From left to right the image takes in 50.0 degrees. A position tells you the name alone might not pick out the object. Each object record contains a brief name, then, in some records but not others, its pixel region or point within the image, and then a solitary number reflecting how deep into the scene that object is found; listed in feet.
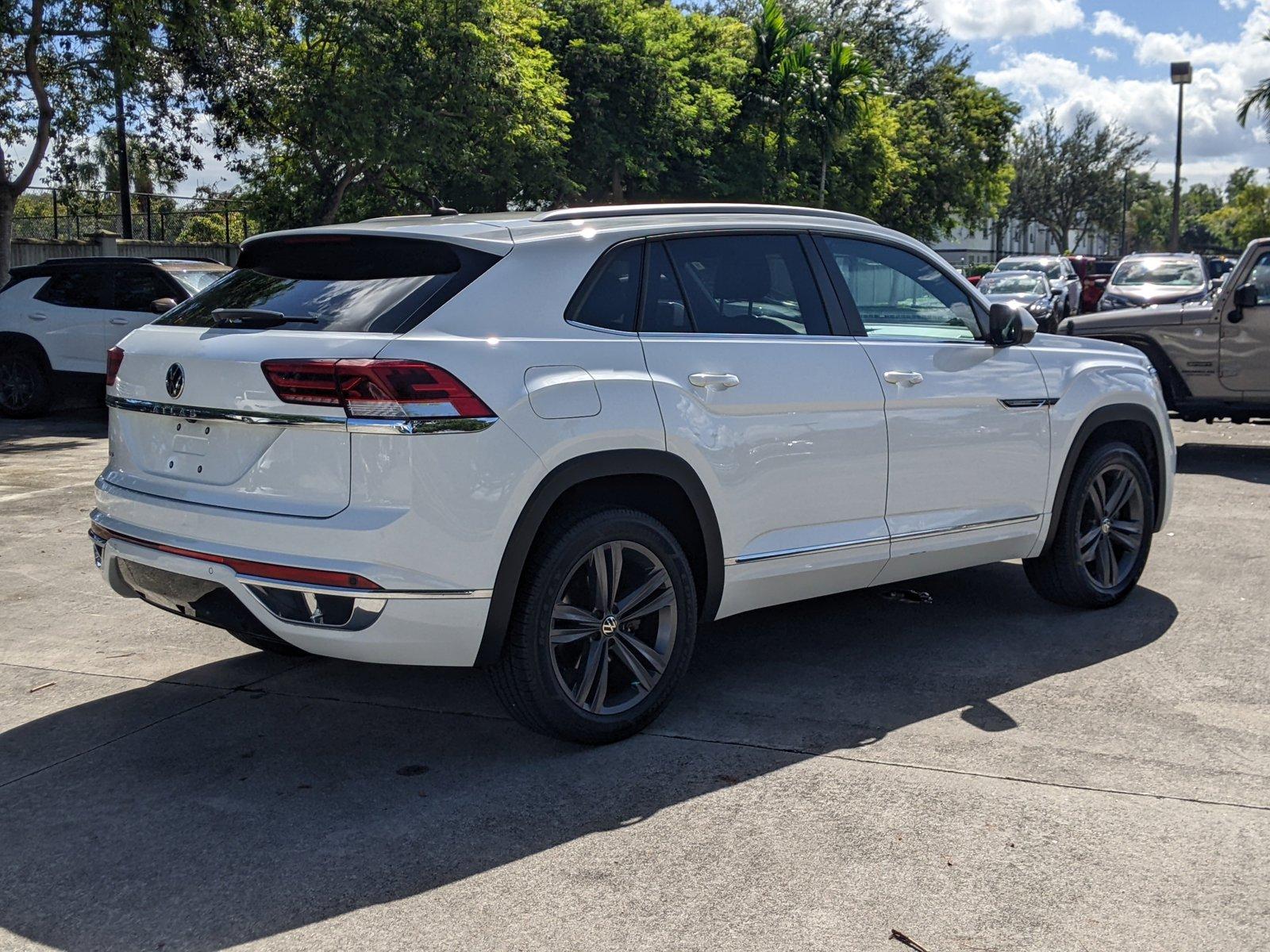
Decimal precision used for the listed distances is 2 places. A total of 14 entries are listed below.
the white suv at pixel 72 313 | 47.50
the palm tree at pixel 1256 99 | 149.48
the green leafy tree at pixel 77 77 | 64.08
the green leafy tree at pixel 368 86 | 75.05
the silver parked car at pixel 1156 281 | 74.64
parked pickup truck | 38.68
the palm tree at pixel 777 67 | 123.54
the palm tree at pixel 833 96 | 125.08
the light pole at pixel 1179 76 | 146.00
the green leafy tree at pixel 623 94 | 103.09
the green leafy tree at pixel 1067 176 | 260.21
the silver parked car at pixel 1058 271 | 100.53
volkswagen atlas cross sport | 13.35
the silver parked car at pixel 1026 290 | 88.28
